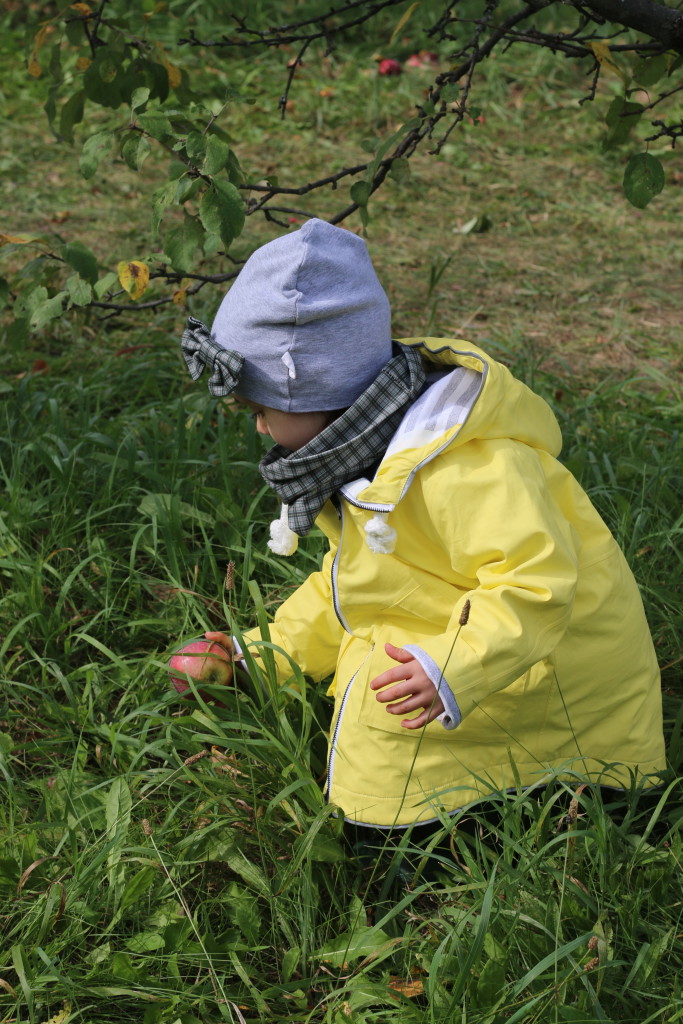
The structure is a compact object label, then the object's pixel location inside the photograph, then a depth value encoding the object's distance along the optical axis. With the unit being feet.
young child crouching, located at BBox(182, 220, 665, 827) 7.19
